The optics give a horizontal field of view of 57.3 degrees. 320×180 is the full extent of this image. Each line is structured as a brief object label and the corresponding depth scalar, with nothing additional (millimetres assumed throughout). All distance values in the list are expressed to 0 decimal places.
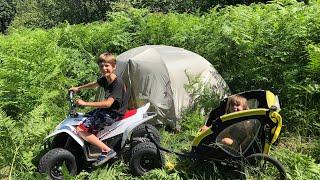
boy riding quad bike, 3652
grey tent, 5088
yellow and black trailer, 3281
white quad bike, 3667
